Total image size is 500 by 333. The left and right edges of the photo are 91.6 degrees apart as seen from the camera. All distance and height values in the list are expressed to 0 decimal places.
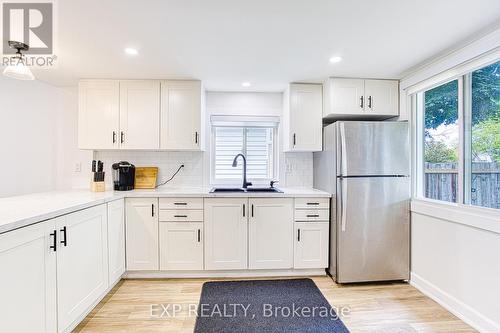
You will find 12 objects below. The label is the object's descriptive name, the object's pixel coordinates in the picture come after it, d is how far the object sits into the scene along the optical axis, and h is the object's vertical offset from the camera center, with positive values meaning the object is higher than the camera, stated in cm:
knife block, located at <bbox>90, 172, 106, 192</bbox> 270 -23
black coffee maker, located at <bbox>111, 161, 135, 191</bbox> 284 -12
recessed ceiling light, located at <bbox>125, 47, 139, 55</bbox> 211 +101
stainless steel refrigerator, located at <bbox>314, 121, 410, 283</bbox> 250 -35
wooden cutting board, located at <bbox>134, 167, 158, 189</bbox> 307 -14
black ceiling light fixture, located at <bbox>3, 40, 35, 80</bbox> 176 +71
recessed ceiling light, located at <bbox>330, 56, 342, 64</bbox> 227 +102
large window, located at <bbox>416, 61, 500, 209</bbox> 186 +24
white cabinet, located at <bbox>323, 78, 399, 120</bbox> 275 +79
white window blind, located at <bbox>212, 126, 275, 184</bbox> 332 +20
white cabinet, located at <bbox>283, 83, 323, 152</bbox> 294 +59
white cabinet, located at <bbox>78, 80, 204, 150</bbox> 281 +60
